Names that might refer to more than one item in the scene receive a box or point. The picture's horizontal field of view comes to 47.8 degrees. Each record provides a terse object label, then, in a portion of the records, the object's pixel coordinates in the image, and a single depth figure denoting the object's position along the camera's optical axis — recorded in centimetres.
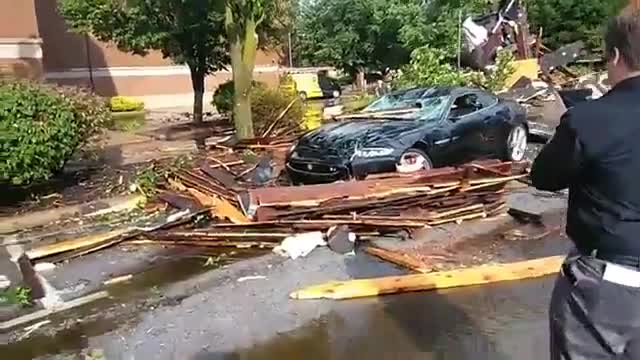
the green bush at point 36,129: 1001
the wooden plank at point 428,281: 635
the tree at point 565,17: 3234
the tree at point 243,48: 1451
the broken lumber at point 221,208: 875
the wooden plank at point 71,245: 801
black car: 965
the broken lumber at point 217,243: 819
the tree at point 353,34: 4053
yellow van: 3906
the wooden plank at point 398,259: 699
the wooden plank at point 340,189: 861
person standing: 257
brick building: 3412
